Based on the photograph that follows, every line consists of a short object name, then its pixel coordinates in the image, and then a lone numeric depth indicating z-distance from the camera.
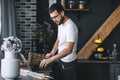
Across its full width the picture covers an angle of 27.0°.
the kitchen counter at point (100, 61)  4.44
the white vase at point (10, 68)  2.24
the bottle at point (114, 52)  4.67
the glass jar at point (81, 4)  4.65
